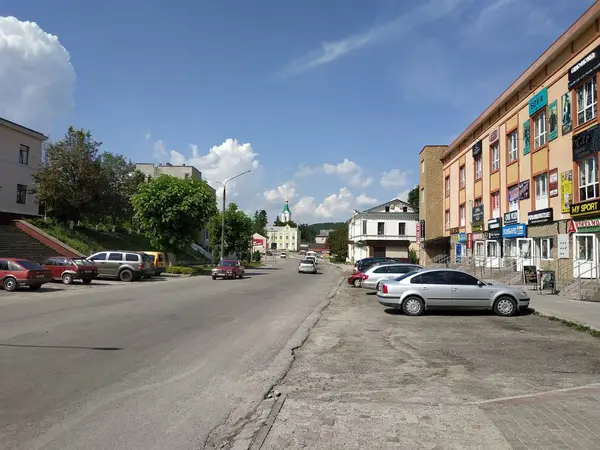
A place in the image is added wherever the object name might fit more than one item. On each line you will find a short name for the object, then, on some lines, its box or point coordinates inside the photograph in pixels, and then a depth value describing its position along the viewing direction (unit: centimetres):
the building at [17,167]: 4112
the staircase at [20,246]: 3253
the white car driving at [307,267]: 4814
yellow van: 3486
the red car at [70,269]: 2659
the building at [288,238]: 19875
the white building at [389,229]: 7469
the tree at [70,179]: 3875
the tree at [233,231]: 5888
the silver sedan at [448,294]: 1471
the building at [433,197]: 5312
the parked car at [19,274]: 2150
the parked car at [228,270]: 3503
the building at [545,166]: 2245
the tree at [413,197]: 9030
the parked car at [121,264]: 3094
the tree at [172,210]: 3834
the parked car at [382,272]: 2295
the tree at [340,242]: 9325
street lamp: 4783
